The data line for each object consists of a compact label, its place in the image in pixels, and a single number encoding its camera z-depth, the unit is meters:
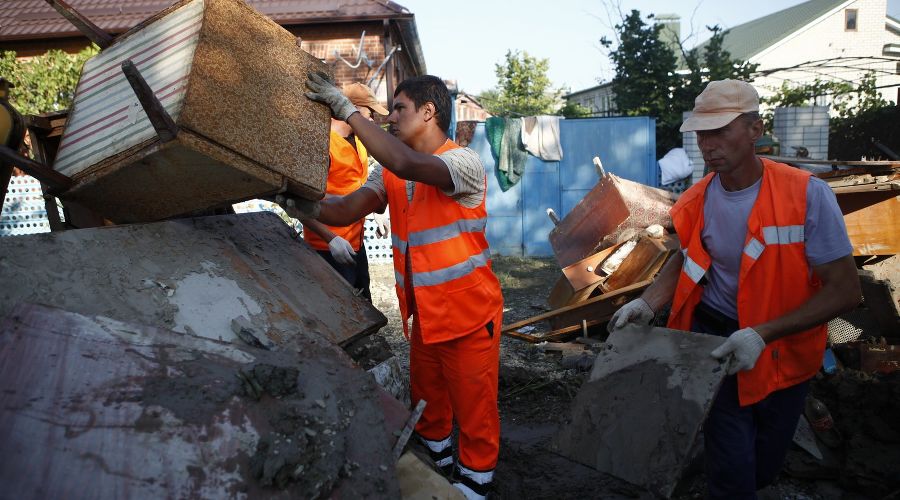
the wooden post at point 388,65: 12.73
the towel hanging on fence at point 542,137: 10.09
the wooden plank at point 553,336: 5.40
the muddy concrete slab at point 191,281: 1.66
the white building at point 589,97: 25.88
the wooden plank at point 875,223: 4.49
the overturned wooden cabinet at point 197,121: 1.74
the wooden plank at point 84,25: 2.09
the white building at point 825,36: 23.31
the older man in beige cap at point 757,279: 2.11
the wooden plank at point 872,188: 4.43
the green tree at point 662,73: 11.32
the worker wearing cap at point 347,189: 3.56
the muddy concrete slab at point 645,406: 2.04
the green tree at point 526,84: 26.12
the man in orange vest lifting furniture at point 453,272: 2.45
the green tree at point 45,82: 10.40
